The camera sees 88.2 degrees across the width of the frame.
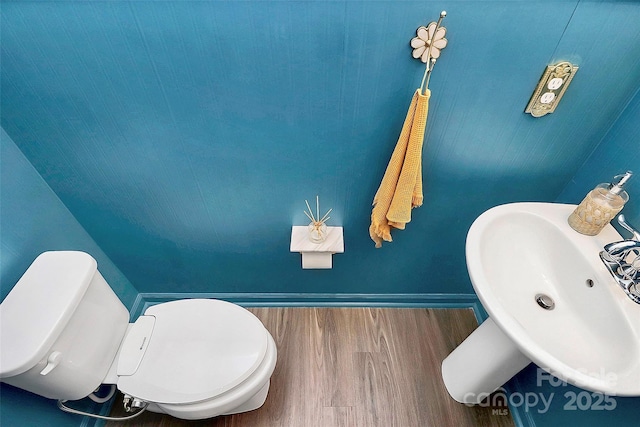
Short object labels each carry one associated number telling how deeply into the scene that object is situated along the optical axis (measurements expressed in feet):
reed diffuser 3.98
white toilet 2.86
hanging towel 2.89
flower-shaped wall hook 2.61
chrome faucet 2.59
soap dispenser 2.90
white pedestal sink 2.39
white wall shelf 3.98
